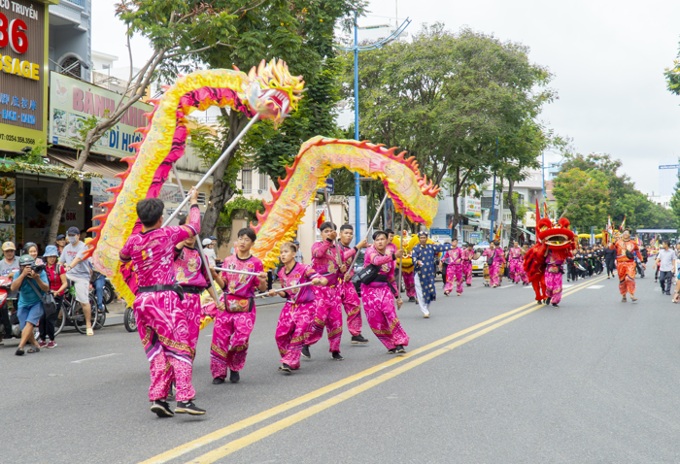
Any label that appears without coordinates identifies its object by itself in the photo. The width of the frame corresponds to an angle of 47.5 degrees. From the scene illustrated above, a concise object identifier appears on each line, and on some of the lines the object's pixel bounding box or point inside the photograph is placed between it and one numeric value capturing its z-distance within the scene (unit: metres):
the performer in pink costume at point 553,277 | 17.84
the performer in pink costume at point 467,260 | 25.39
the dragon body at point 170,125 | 7.92
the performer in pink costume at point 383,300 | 9.72
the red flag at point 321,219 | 10.81
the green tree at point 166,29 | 15.93
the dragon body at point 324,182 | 9.84
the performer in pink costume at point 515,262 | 30.09
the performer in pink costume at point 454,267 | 22.66
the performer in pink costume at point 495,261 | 27.72
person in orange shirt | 19.38
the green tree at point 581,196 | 67.81
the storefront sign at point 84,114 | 18.69
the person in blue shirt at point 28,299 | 10.53
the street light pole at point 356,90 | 26.45
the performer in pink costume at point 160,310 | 6.06
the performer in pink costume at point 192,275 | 7.11
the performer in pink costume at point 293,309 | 8.42
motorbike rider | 10.98
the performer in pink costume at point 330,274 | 9.54
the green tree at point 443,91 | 32.94
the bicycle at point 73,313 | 12.81
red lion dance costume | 17.86
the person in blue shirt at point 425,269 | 15.79
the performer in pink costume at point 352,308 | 11.00
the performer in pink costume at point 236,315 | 7.73
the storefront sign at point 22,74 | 17.09
